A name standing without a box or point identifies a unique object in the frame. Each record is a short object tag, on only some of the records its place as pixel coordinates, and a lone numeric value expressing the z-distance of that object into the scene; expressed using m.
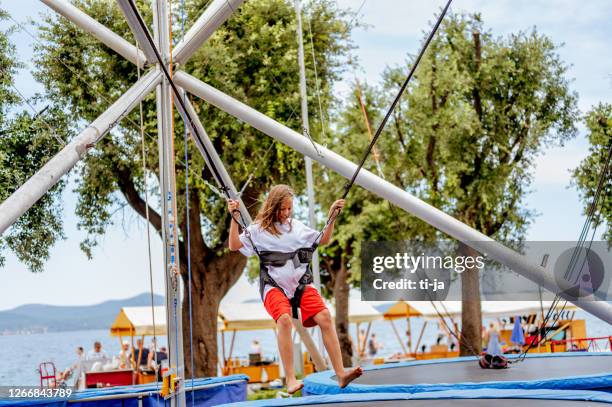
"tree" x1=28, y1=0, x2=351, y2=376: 9.88
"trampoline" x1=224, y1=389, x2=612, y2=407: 4.46
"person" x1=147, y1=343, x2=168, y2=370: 12.27
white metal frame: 5.39
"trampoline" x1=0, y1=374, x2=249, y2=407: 5.88
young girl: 4.11
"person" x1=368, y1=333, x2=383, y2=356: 20.57
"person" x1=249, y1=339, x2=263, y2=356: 17.90
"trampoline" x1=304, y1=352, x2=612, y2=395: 5.61
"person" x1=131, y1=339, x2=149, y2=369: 13.06
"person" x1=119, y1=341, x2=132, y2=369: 12.44
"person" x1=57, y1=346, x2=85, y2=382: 9.17
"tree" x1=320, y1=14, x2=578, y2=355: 12.56
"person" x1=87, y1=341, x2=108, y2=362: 12.05
